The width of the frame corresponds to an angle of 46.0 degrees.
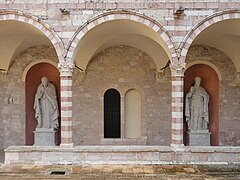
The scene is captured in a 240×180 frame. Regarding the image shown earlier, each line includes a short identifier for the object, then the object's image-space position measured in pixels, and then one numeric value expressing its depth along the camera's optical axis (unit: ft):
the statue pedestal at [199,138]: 33.37
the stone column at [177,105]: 25.55
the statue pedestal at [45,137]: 33.53
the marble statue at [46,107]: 33.81
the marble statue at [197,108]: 33.58
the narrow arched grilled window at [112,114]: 35.65
